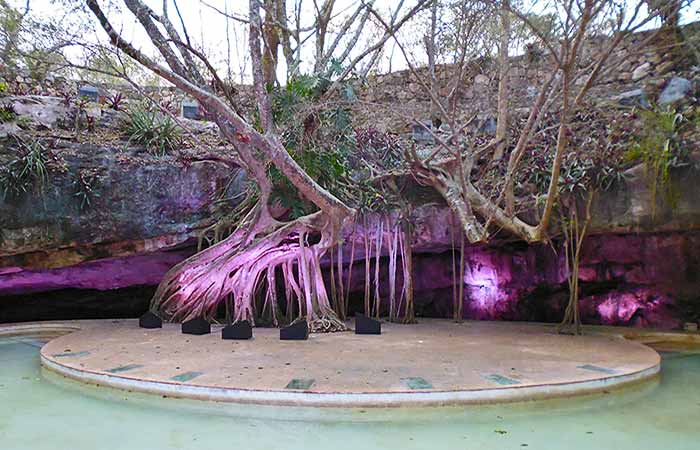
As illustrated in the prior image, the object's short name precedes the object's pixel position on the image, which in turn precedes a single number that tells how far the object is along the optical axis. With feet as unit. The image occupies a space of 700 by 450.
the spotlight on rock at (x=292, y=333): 17.93
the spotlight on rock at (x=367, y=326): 19.54
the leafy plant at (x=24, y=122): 23.26
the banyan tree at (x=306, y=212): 17.37
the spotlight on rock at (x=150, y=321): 21.20
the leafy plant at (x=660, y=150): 19.12
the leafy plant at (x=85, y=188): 21.89
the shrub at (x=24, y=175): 20.80
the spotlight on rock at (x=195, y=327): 19.27
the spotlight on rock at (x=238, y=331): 18.22
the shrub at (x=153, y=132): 24.94
